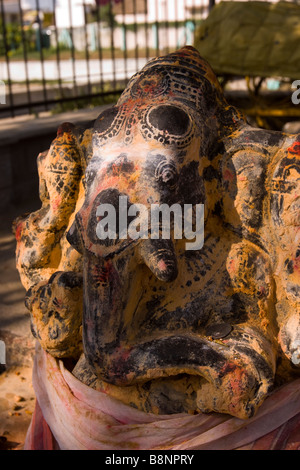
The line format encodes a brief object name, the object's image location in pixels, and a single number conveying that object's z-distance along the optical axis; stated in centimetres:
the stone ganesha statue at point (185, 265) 156
